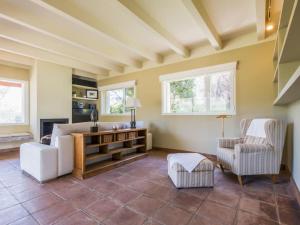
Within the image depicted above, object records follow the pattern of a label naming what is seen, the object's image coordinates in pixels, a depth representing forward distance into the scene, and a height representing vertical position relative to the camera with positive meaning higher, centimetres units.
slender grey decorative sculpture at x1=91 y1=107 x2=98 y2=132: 293 -11
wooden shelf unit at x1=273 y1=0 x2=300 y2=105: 110 +61
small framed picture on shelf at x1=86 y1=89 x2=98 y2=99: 621 +75
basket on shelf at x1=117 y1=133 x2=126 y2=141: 341 -54
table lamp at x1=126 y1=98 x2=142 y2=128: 403 +23
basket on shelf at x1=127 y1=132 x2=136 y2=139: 373 -55
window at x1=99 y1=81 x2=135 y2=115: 565 +59
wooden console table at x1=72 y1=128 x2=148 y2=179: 265 -80
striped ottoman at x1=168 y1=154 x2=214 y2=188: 219 -89
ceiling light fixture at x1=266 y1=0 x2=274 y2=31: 244 +151
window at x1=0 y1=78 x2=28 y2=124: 462 +33
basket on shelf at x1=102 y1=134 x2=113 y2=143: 308 -51
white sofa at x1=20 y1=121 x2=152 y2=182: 241 -69
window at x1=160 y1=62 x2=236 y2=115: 369 +53
